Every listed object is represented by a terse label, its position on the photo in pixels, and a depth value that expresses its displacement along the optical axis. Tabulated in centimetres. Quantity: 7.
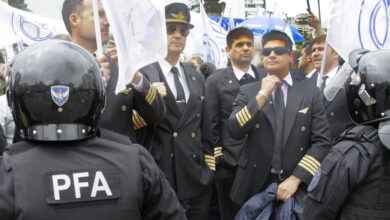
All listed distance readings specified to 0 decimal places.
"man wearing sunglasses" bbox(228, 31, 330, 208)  377
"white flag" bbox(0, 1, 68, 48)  566
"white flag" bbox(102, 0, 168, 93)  281
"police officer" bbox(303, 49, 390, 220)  255
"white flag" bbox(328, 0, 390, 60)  353
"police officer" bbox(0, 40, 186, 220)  170
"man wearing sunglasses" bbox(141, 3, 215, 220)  370
